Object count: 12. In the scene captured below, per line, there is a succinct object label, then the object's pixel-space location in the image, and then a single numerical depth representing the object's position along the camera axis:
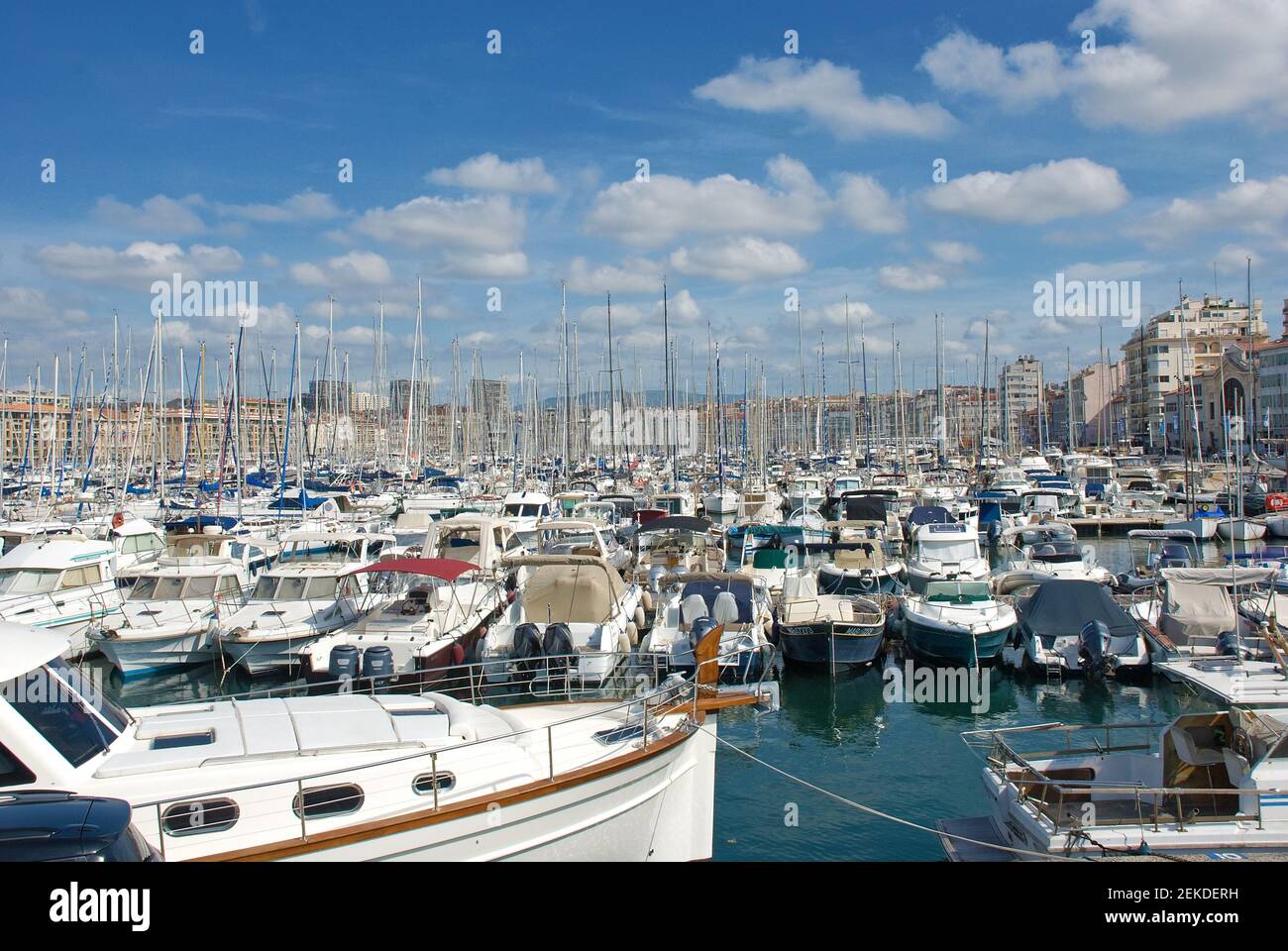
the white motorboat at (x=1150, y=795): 10.46
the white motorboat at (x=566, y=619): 20.30
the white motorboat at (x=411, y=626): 20.16
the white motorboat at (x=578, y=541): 31.94
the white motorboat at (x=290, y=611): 22.61
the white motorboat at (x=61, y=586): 24.23
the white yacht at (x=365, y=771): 8.44
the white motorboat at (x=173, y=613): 23.09
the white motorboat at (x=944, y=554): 32.41
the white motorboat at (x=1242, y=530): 44.28
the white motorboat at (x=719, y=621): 21.70
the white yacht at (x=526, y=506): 42.25
